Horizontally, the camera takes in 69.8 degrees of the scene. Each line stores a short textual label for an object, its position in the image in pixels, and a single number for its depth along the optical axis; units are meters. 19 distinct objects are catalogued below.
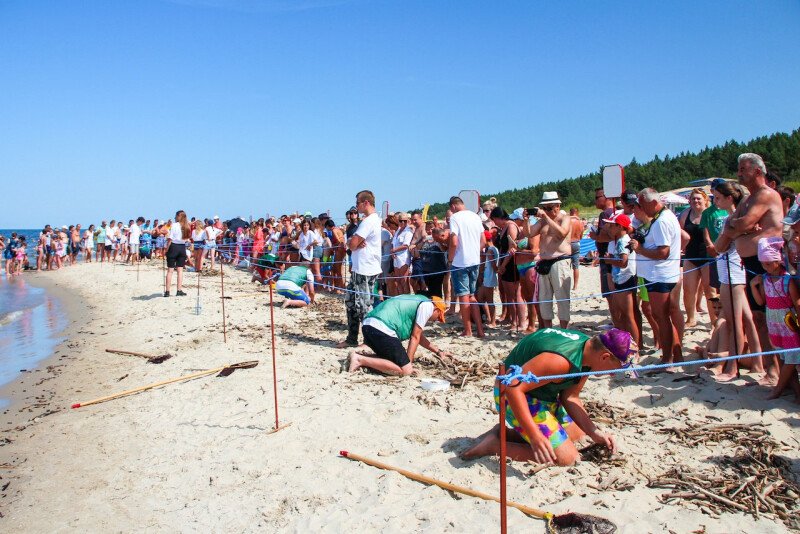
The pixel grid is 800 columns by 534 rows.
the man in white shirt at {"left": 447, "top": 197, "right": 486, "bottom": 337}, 7.93
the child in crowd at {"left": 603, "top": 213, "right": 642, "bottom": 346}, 6.46
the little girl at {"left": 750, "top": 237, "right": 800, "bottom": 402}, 4.66
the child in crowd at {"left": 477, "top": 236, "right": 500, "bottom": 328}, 8.92
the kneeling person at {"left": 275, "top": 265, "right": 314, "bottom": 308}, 11.74
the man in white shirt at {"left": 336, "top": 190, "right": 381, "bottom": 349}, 7.53
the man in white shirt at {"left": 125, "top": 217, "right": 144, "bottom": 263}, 25.06
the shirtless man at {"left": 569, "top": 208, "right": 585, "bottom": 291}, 8.84
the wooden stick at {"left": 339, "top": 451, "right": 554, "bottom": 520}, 3.46
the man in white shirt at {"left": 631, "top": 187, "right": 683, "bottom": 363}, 5.79
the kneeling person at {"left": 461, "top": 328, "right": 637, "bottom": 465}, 3.70
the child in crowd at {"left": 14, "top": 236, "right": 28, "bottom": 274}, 26.75
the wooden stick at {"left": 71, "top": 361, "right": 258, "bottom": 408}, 6.64
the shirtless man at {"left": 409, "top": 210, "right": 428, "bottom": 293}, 10.04
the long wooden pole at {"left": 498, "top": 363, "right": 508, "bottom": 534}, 2.75
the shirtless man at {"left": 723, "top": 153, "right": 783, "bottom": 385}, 4.96
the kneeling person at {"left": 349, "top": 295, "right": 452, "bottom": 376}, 6.36
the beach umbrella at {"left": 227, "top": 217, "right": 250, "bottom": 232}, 25.95
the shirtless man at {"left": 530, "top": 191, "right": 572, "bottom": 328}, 7.25
